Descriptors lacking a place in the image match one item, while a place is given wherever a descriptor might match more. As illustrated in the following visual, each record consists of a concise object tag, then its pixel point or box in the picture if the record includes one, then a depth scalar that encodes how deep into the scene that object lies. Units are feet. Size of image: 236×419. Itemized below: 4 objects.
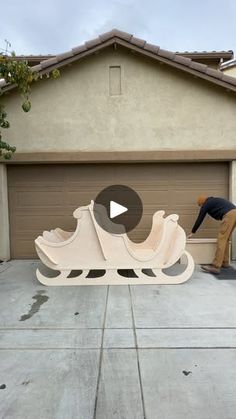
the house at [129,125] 24.36
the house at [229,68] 41.10
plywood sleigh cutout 18.69
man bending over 21.72
